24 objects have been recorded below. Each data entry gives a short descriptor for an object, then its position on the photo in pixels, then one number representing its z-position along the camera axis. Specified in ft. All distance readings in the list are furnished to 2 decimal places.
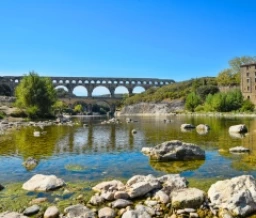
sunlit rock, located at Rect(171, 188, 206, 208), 23.25
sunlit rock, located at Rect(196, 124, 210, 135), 81.11
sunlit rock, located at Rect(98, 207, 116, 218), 21.69
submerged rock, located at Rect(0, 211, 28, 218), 20.82
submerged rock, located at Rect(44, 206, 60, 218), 21.68
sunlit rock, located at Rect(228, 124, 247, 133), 76.30
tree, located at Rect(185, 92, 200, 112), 266.85
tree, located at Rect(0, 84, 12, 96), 364.61
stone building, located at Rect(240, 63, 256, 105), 281.93
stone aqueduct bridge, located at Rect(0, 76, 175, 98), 418.70
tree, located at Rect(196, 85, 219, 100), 309.08
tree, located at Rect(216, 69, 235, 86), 317.41
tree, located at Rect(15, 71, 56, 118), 150.87
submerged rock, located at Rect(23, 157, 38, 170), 37.43
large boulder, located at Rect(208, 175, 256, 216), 22.22
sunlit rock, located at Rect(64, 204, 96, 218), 21.61
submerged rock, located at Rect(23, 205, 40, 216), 22.30
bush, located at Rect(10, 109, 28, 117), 143.16
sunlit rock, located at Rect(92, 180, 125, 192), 26.81
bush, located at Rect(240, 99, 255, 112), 213.42
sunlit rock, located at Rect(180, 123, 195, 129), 95.16
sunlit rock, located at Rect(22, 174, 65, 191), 27.62
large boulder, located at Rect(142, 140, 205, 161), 41.18
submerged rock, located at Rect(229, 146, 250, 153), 46.36
